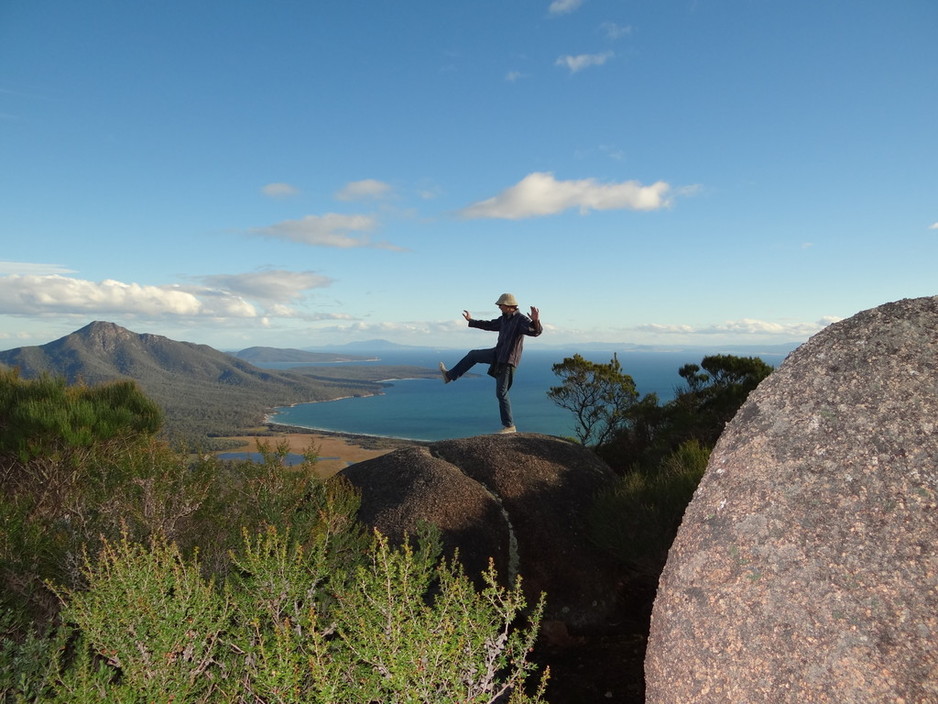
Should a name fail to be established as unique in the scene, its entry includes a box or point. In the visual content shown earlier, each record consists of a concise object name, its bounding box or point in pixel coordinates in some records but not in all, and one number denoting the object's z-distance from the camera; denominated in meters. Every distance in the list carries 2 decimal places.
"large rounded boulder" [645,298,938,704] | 3.94
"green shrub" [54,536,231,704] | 4.61
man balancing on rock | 12.26
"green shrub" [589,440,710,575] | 10.44
